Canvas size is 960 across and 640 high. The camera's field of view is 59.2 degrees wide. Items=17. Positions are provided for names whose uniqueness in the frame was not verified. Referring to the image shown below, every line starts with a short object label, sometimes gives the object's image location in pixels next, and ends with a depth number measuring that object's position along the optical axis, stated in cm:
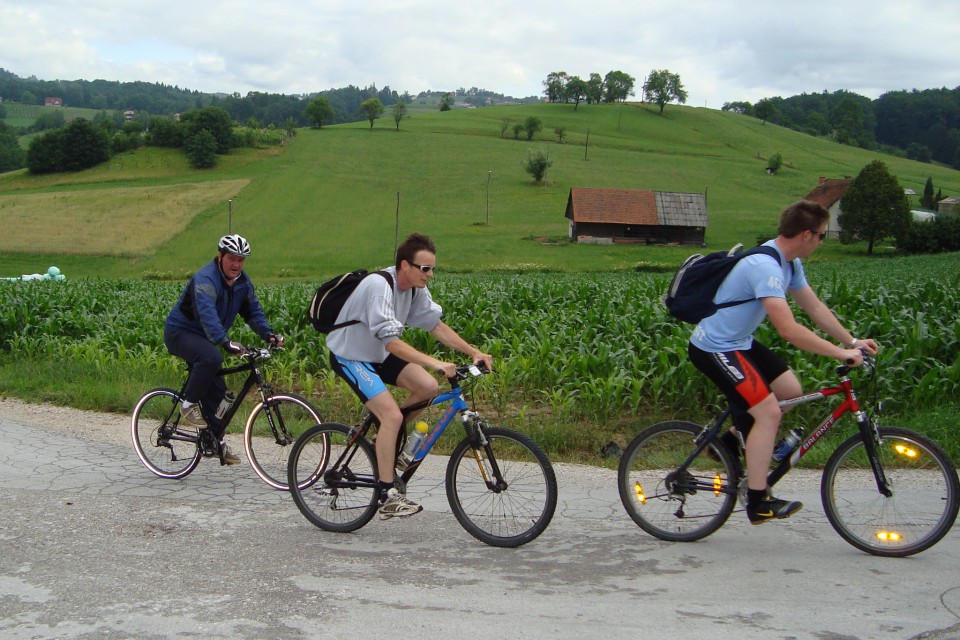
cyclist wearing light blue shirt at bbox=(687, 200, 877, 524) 482
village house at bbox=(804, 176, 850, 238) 7397
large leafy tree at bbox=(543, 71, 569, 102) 14795
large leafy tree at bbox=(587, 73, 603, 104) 14612
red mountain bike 482
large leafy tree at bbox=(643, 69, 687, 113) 13988
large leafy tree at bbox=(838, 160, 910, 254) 6500
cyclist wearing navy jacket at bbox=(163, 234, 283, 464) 643
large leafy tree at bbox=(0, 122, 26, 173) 9969
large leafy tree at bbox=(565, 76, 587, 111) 14438
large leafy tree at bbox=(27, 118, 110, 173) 8631
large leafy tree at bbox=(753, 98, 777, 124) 14488
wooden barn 6888
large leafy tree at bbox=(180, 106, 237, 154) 9325
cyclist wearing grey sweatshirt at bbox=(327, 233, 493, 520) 511
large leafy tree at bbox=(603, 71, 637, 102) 14838
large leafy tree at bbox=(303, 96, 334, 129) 12438
